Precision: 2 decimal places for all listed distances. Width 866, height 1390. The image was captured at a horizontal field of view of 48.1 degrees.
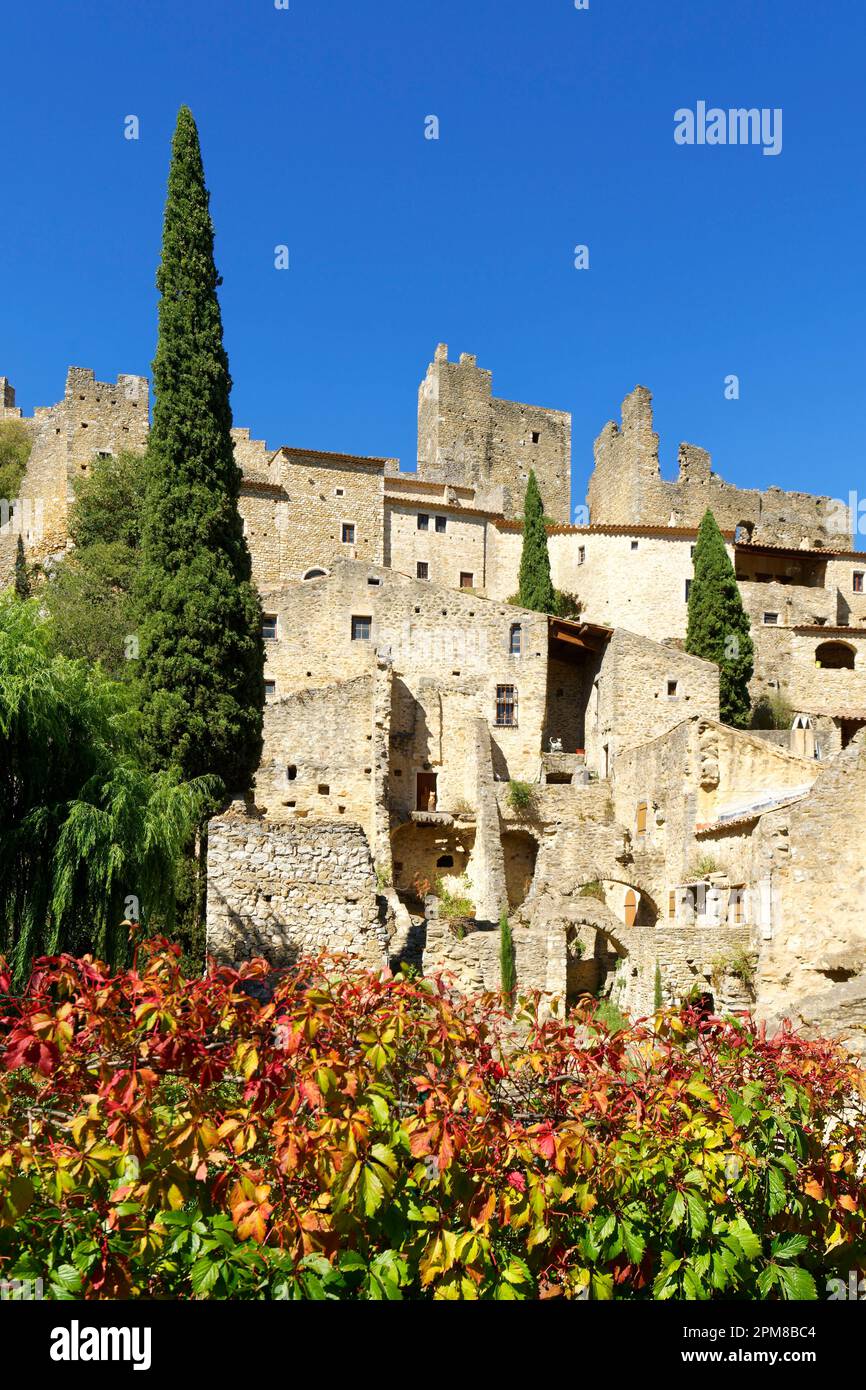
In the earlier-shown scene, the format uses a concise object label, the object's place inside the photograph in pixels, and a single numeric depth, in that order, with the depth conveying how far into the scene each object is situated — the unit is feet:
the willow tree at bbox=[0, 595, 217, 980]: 42.73
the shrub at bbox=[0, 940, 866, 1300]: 15.80
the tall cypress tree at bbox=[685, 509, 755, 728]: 130.72
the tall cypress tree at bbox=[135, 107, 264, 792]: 69.15
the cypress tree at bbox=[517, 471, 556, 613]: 142.20
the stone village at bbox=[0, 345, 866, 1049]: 58.44
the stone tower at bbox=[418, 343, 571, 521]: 206.18
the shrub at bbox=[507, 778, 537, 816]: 101.50
